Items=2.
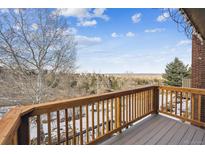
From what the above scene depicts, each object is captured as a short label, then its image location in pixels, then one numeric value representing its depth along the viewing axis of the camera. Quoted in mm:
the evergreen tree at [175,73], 12428
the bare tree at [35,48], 6104
